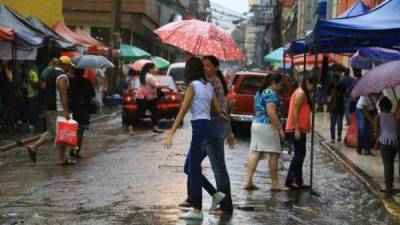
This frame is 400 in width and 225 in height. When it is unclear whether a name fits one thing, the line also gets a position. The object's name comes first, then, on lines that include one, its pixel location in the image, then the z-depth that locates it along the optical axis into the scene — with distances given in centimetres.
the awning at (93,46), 2591
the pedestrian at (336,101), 1683
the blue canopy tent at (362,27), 968
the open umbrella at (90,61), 2356
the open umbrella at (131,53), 3509
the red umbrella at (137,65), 2531
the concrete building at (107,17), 4097
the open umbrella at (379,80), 885
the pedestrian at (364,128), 1419
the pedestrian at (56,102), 1186
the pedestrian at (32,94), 1784
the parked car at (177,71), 3372
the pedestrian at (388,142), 989
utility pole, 3108
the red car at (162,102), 2038
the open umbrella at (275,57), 2589
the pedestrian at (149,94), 1867
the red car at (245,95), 1811
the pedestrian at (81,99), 1266
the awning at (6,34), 1436
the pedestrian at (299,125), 997
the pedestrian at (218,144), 798
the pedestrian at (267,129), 960
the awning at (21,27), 1598
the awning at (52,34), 1879
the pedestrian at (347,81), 1794
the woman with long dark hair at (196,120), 765
